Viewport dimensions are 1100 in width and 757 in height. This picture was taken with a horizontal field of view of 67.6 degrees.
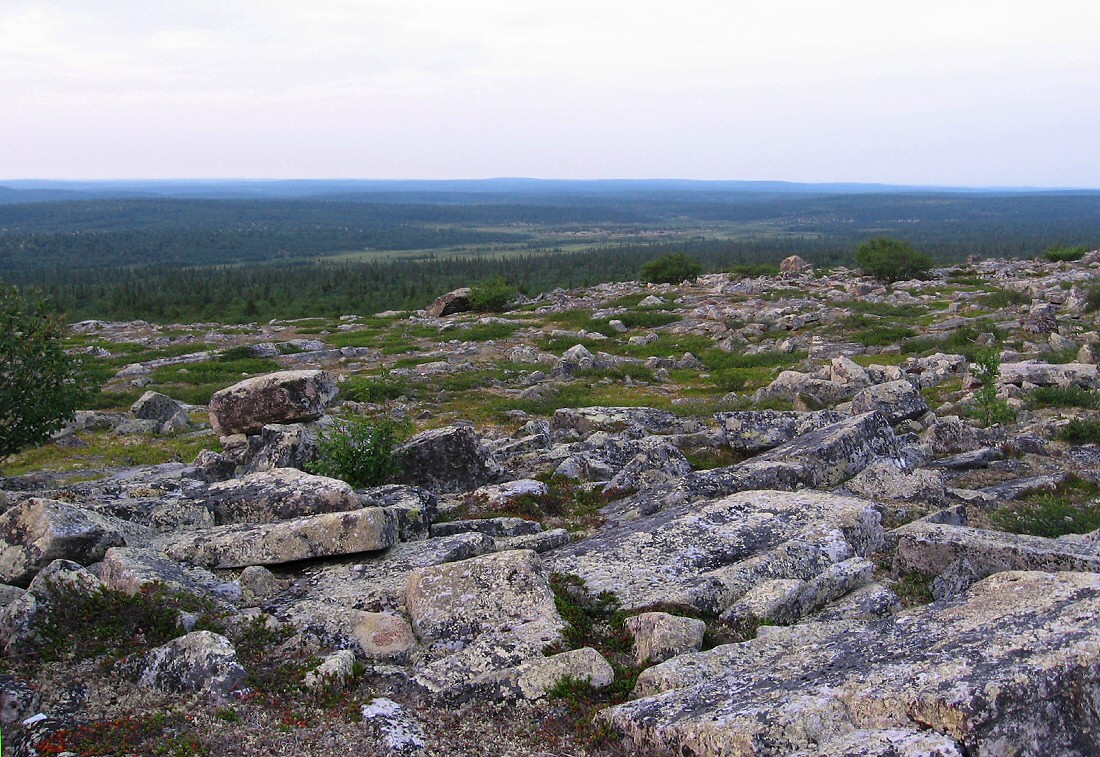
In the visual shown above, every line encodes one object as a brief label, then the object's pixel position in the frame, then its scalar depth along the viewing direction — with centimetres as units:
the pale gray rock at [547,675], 545
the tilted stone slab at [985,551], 673
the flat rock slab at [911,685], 432
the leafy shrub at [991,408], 1317
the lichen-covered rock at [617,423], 1392
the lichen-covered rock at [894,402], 1342
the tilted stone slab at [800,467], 963
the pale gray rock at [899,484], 961
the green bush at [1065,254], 5066
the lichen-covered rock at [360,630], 615
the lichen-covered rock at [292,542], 763
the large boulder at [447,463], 1100
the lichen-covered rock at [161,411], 1739
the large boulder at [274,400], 1207
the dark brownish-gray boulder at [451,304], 4097
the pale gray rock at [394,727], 496
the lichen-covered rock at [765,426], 1222
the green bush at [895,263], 4356
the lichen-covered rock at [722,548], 687
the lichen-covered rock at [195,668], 549
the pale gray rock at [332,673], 558
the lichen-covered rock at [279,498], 865
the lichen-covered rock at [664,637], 591
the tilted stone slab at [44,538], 698
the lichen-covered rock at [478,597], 636
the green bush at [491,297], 4075
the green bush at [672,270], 4881
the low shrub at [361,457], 1037
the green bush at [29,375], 1102
